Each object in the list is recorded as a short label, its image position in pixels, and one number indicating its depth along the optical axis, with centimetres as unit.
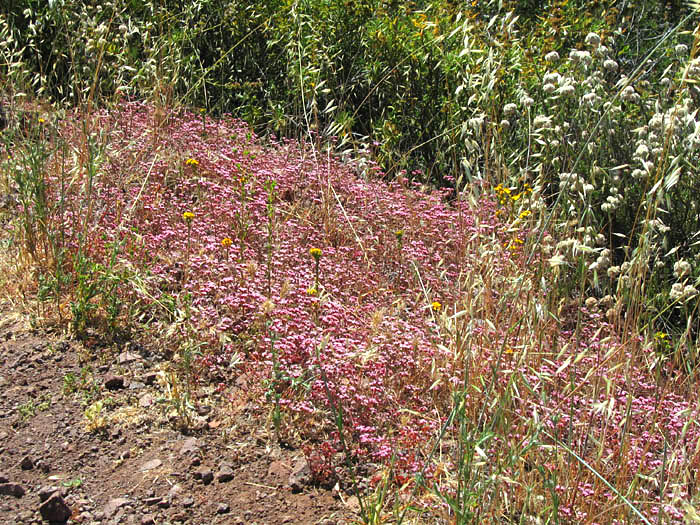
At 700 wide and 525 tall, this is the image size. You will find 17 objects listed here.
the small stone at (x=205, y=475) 246
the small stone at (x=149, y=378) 296
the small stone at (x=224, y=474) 247
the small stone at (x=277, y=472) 249
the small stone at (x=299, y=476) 245
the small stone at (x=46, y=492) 233
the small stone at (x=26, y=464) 251
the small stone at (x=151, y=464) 251
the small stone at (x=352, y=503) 236
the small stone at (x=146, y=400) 282
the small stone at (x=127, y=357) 304
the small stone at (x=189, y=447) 258
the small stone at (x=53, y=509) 226
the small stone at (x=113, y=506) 231
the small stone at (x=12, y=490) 238
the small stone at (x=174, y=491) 238
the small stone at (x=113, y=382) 291
